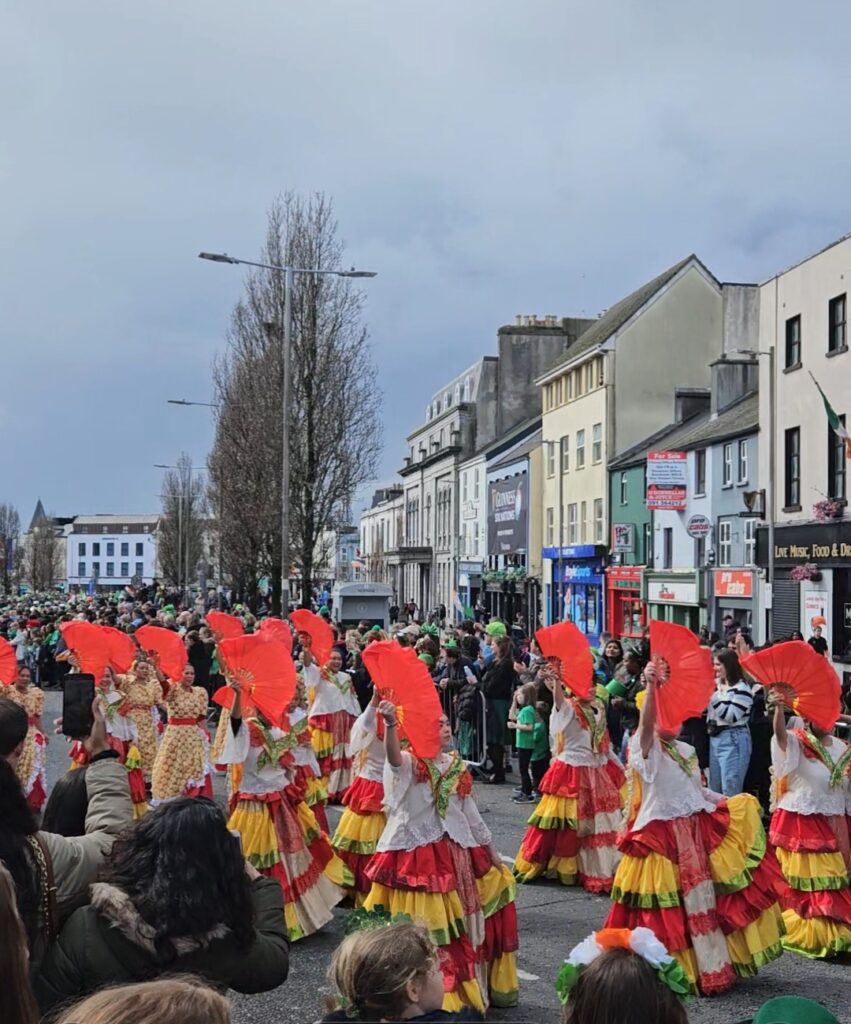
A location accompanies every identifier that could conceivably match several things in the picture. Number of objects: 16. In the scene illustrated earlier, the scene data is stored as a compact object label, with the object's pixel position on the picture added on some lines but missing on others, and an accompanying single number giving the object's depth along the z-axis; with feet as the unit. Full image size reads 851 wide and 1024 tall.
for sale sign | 108.68
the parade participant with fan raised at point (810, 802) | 23.89
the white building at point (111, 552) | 513.86
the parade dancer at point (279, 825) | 25.02
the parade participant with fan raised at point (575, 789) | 30.27
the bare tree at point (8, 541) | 320.91
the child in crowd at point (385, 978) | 9.06
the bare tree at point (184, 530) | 222.69
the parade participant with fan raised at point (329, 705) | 40.68
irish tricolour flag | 71.31
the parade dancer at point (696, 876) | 21.20
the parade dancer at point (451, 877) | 19.78
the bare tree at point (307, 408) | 106.83
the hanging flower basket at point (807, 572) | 81.20
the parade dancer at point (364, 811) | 26.80
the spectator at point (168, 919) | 9.84
